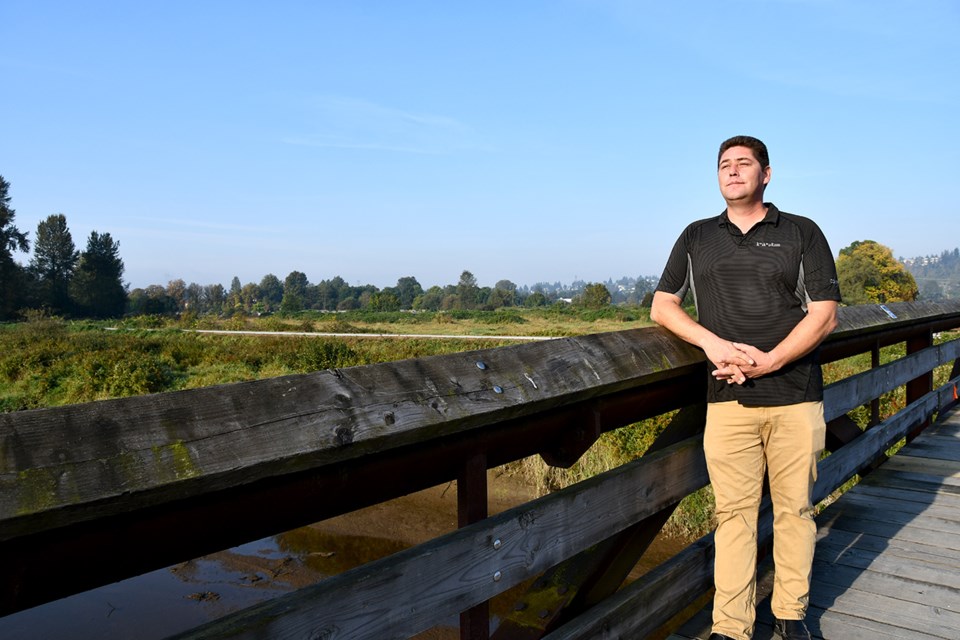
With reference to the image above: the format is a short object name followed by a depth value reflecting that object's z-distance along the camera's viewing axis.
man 2.46
